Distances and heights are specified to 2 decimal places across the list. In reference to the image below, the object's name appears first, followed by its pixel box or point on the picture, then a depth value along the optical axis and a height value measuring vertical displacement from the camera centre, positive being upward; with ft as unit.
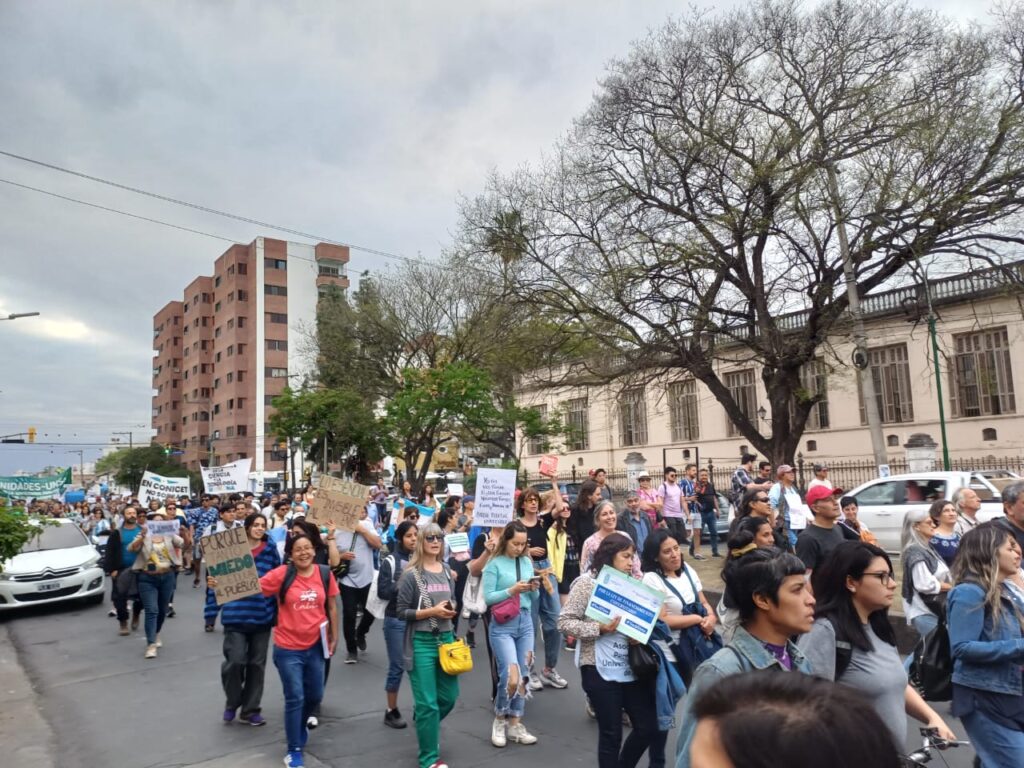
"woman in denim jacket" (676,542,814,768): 9.39 -2.10
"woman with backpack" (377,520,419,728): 21.57 -4.17
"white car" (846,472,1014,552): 44.70 -2.90
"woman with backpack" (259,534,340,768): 18.33 -4.07
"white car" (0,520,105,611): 42.50 -5.47
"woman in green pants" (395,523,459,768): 17.62 -4.10
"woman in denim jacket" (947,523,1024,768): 11.85 -3.20
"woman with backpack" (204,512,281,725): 21.81 -5.25
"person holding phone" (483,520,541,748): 19.47 -4.45
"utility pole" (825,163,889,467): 59.11 +9.51
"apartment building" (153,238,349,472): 231.30 +44.10
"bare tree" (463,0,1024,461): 56.59 +21.55
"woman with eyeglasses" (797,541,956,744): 10.69 -2.67
